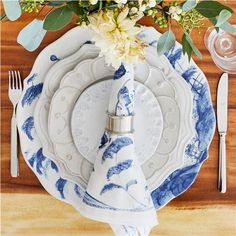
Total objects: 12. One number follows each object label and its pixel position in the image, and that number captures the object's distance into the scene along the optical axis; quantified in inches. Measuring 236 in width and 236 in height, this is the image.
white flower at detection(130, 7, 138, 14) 29.2
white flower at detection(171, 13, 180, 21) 29.3
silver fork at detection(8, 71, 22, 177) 37.4
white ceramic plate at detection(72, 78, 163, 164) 36.9
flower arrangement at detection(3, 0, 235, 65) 28.7
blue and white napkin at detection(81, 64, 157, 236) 33.1
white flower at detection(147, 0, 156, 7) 28.3
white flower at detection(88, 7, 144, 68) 28.8
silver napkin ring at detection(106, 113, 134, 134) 33.2
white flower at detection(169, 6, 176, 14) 29.3
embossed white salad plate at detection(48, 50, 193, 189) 36.6
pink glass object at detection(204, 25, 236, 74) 37.5
